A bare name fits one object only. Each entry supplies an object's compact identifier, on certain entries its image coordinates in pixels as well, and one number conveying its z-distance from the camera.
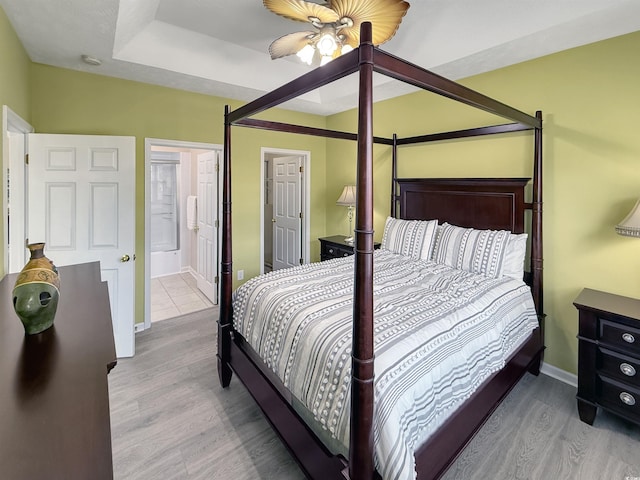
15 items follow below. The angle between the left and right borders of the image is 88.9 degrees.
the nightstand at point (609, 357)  1.93
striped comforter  1.30
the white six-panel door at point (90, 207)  2.66
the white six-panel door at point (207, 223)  4.10
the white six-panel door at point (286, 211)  4.94
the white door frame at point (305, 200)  4.58
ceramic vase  1.21
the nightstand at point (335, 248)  3.94
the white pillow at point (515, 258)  2.50
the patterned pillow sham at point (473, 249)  2.53
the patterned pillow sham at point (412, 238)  3.02
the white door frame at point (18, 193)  2.56
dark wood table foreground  0.67
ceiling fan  1.80
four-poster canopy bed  1.13
